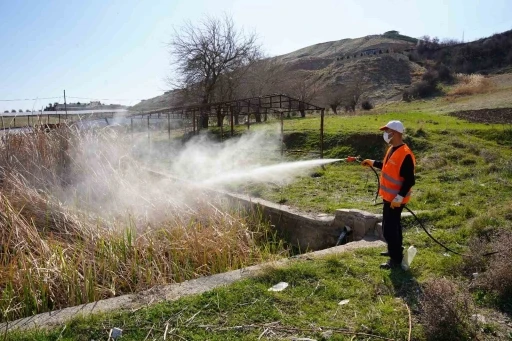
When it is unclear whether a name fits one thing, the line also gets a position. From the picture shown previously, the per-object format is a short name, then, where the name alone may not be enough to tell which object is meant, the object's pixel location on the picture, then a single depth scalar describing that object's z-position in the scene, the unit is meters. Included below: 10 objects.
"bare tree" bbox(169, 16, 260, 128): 31.03
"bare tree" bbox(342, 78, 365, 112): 38.54
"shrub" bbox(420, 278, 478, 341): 3.39
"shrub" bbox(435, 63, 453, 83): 46.38
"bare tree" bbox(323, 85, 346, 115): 38.24
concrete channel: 3.87
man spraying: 4.94
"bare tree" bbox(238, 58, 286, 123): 35.56
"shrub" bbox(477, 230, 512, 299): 3.97
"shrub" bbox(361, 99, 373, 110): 36.69
